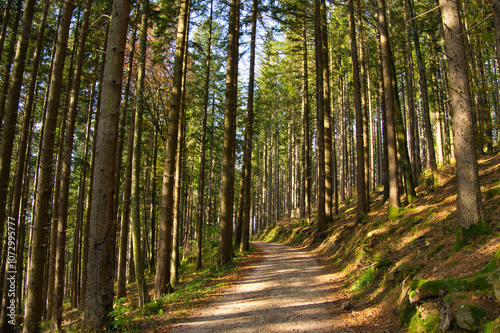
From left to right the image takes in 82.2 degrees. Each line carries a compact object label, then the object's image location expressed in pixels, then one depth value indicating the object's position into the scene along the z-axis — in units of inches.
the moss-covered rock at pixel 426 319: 158.3
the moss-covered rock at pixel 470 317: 138.2
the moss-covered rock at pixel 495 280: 142.4
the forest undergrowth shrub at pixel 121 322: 193.3
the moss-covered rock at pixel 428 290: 173.9
